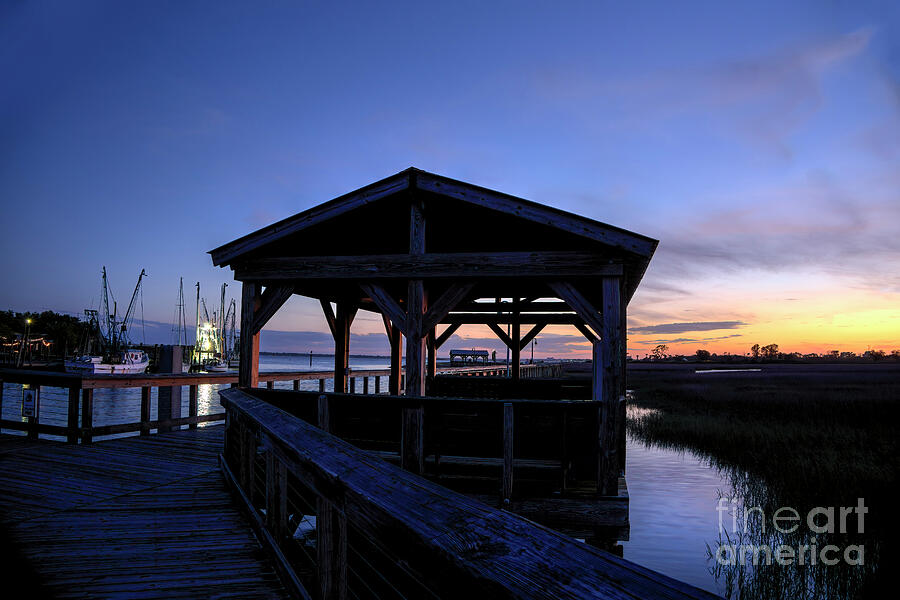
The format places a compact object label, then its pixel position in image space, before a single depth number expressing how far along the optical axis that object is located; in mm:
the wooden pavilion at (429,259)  7449
